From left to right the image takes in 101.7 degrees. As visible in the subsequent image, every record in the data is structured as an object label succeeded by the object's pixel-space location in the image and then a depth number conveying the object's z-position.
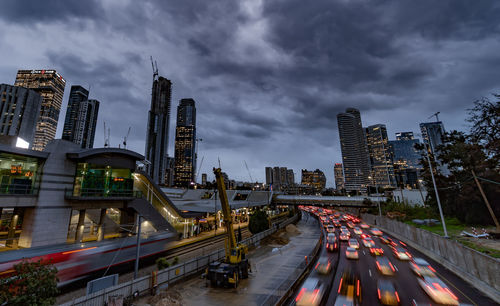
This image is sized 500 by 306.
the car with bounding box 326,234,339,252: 32.91
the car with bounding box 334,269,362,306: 15.36
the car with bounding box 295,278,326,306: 15.31
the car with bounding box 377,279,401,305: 15.39
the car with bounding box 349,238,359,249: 32.28
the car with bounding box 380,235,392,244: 37.91
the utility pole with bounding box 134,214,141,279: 17.01
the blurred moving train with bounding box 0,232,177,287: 15.97
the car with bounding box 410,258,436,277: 20.27
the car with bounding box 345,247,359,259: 27.20
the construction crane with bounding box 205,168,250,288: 18.42
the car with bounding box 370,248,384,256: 29.25
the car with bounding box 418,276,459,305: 15.18
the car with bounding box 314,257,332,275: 22.58
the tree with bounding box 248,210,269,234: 41.25
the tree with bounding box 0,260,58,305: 9.15
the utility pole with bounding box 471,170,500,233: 33.19
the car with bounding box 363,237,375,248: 33.50
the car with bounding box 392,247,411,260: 26.42
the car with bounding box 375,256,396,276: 21.82
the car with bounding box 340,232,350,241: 40.11
